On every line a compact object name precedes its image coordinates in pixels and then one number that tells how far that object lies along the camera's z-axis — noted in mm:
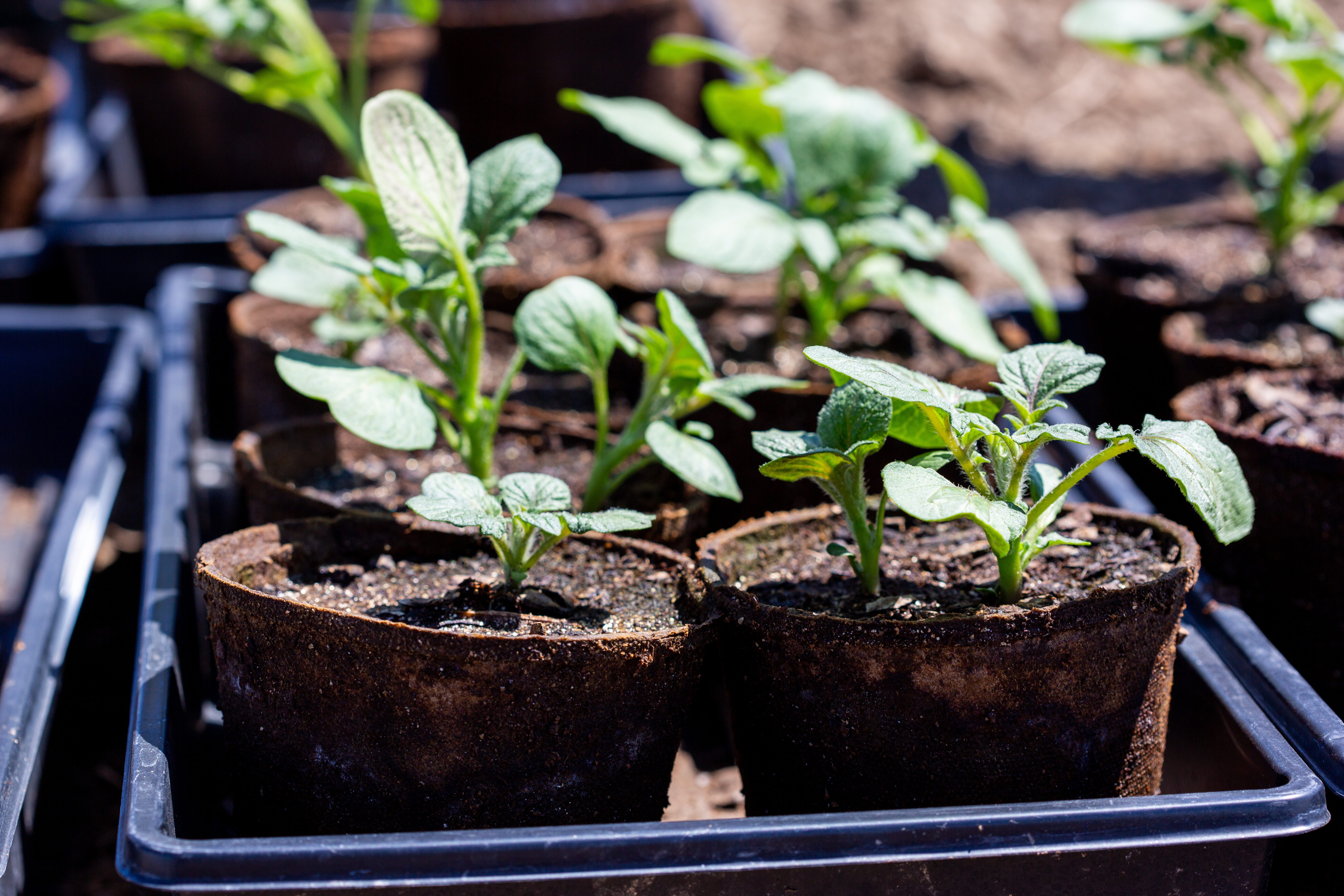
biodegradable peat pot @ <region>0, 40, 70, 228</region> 1791
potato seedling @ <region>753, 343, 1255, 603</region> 895
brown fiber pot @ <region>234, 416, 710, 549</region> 1007
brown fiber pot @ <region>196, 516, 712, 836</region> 900
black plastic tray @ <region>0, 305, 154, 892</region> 964
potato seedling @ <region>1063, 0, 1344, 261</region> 1160
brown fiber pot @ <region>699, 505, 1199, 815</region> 906
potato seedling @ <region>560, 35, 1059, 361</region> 1046
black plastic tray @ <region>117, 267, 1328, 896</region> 868
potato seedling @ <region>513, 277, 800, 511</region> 963
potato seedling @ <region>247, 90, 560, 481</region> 960
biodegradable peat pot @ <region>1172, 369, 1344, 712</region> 988
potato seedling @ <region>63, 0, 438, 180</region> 1161
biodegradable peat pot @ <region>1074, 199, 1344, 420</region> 1161
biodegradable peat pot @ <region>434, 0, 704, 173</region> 1950
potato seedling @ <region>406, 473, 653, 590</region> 911
